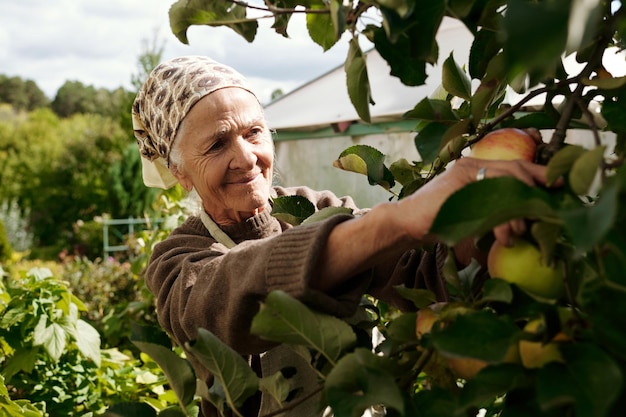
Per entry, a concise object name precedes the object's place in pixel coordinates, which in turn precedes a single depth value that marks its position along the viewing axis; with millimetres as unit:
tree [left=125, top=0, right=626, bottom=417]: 516
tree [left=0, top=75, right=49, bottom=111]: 47312
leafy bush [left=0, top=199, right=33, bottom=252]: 12891
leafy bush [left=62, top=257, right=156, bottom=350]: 3818
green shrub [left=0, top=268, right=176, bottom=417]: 2262
